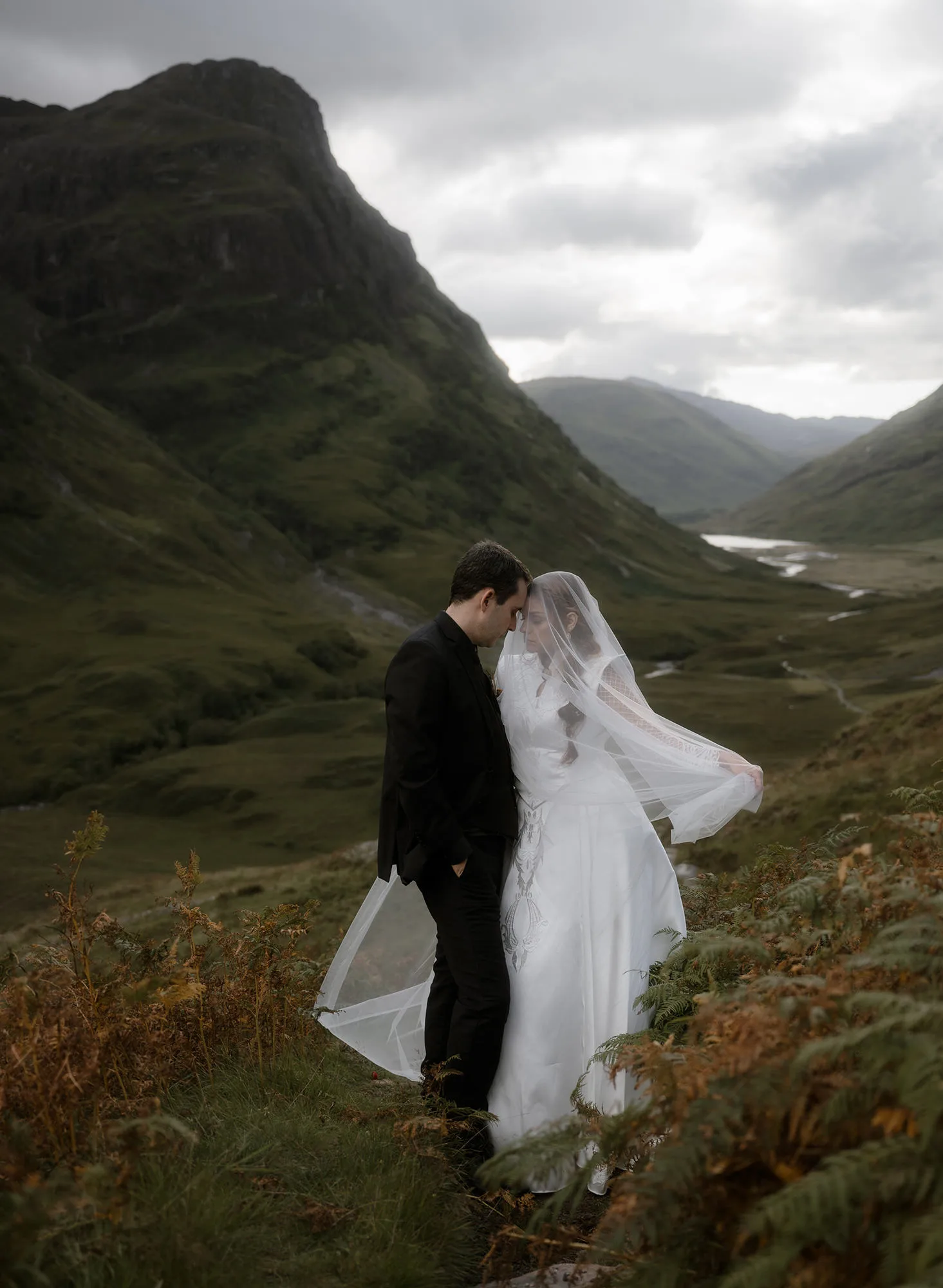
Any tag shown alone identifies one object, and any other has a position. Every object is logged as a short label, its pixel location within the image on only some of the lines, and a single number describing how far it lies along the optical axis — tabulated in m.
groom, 5.59
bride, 5.88
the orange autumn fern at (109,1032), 3.77
